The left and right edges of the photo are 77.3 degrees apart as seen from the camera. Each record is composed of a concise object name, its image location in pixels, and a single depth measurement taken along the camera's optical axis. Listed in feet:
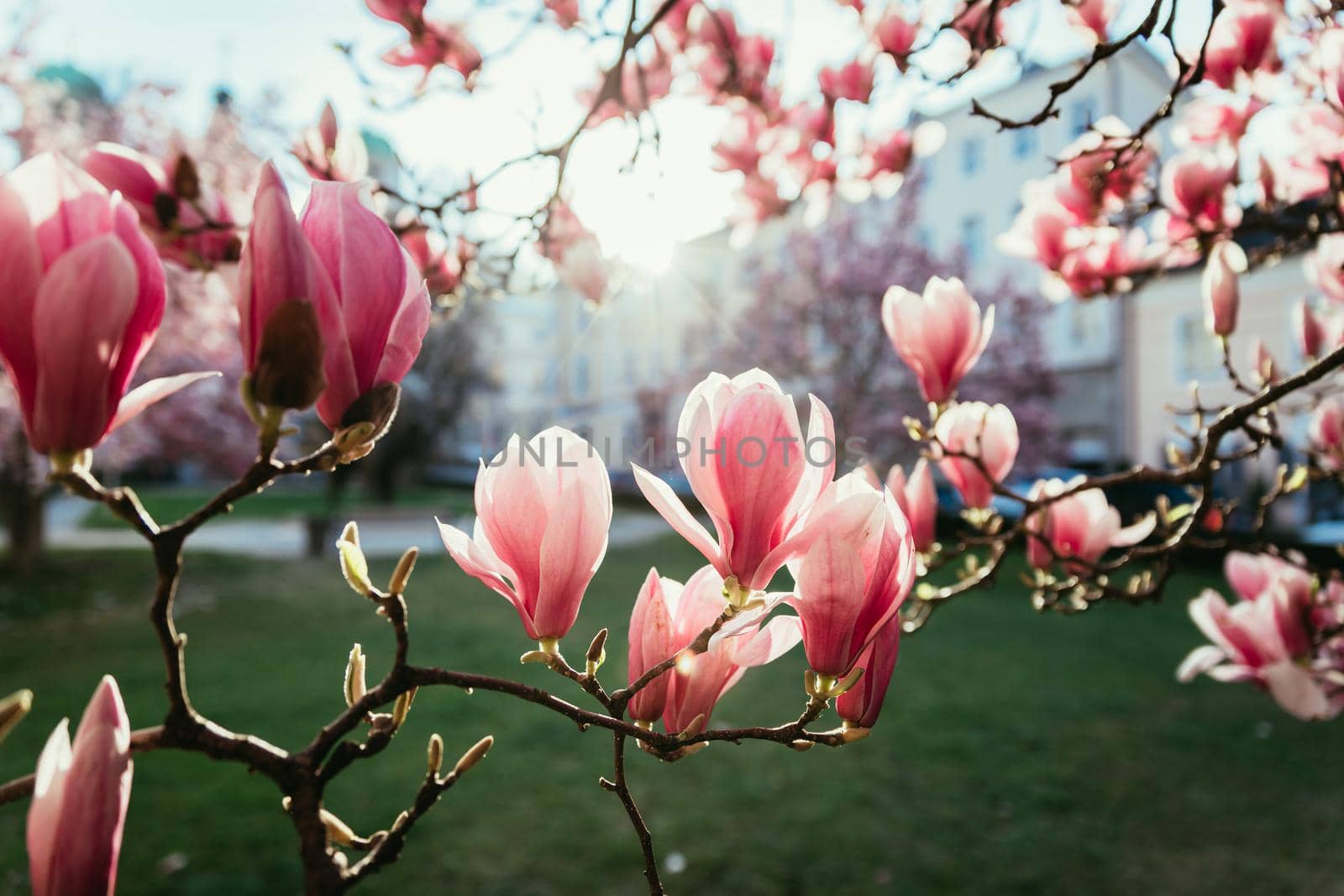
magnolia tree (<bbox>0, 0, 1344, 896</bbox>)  1.49
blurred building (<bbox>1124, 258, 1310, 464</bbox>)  44.98
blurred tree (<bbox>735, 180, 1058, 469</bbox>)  37.52
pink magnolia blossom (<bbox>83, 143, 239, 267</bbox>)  3.67
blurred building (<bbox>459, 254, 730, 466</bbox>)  52.26
